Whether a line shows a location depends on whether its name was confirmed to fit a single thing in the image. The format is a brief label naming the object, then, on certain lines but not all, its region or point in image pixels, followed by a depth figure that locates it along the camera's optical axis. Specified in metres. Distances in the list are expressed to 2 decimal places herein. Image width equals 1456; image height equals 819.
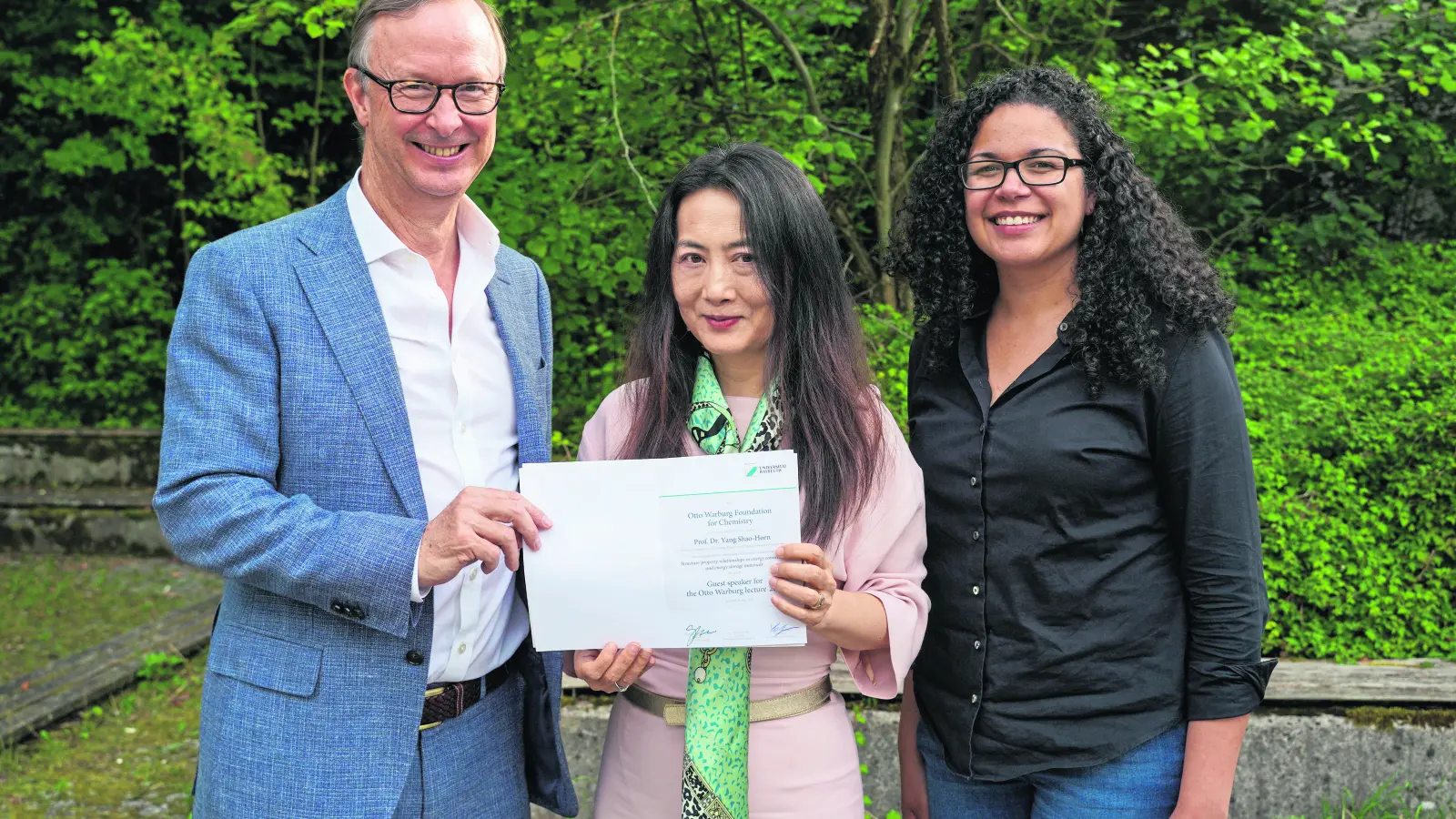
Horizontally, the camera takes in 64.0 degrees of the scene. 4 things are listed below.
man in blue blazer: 2.01
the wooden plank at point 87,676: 5.15
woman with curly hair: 2.18
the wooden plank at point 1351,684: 3.82
